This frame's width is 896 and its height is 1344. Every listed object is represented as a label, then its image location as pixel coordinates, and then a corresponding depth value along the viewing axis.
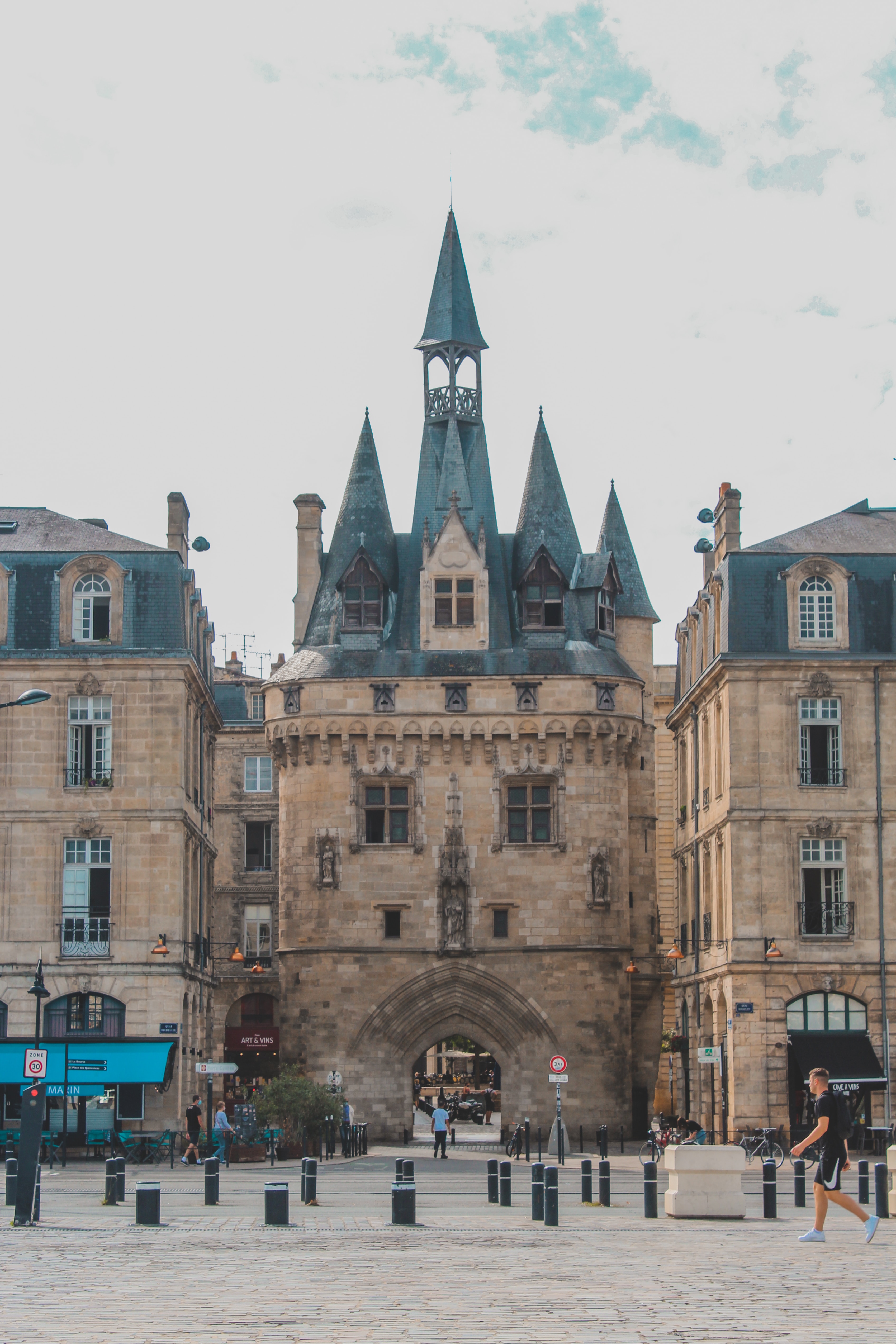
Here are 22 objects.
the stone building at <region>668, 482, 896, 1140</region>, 43.66
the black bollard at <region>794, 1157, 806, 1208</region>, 26.67
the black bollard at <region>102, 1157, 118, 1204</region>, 26.62
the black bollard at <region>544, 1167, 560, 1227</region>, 22.98
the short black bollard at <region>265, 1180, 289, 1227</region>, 22.92
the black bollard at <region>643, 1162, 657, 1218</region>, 24.22
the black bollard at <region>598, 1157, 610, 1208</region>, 26.61
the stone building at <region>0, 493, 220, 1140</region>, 43.06
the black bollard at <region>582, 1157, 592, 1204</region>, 27.19
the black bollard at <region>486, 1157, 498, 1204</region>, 28.42
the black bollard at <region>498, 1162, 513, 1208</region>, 26.91
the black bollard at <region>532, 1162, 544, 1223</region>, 24.16
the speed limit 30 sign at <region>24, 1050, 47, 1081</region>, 27.39
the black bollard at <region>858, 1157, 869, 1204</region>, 26.81
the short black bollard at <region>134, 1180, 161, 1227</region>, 22.89
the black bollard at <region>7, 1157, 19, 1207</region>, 25.16
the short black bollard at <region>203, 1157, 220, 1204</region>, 26.48
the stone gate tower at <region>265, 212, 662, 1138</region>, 51.97
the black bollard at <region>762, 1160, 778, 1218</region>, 24.25
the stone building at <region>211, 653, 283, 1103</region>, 66.19
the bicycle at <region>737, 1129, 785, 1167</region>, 40.09
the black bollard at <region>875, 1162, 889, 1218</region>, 24.08
